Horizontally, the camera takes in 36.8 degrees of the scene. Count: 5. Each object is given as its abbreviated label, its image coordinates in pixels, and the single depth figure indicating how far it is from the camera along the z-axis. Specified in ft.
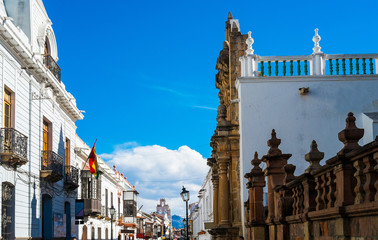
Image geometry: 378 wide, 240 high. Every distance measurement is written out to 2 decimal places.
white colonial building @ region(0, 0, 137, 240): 52.16
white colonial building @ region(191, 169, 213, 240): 110.52
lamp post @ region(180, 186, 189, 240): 75.73
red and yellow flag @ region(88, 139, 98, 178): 77.59
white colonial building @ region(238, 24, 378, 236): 53.88
